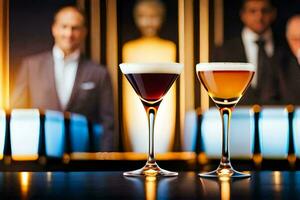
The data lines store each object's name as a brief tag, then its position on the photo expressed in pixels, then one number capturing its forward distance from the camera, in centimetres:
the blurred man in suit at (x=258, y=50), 336
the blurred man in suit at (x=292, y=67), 337
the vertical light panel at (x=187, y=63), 339
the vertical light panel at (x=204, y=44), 338
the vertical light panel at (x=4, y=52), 347
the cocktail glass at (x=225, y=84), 74
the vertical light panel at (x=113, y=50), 340
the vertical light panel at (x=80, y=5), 348
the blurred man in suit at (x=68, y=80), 340
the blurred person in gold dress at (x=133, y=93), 334
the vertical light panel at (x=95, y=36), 343
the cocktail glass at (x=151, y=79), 78
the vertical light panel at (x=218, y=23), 338
